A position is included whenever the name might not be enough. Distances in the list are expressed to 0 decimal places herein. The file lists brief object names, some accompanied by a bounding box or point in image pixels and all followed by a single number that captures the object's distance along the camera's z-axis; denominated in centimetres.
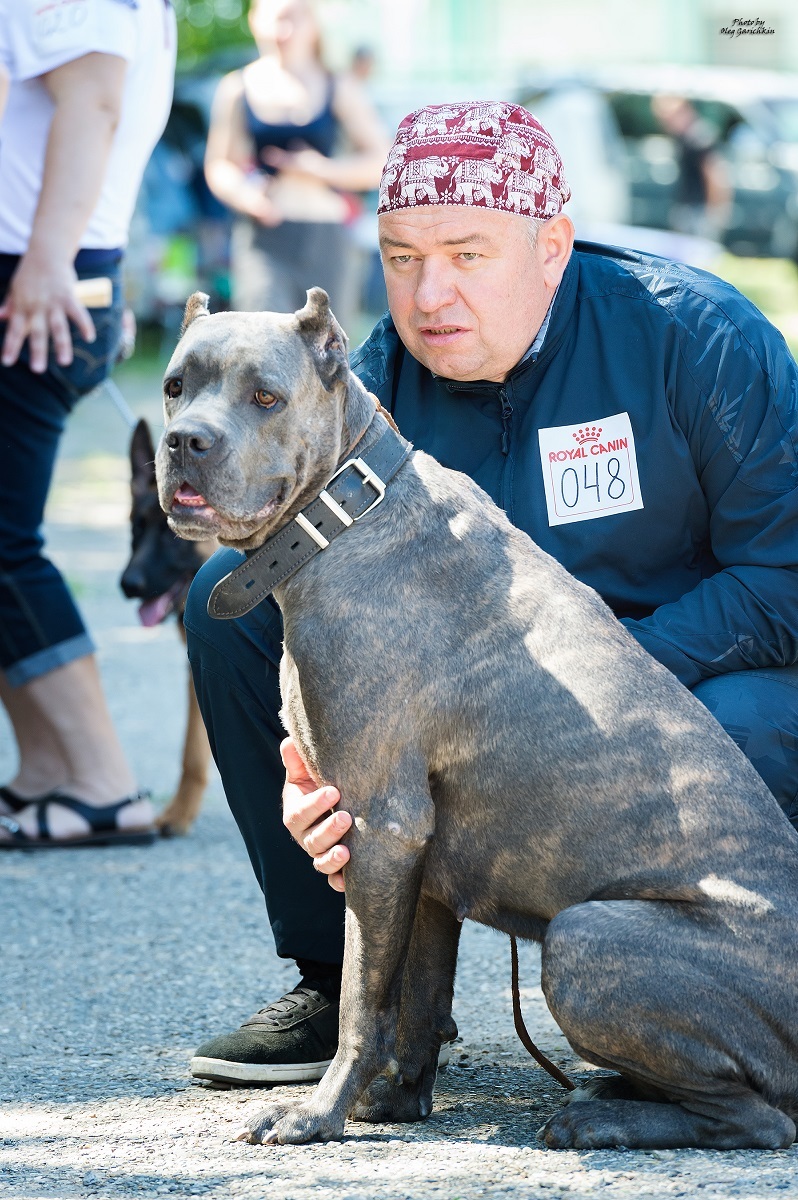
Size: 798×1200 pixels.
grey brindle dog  549
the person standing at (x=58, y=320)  895
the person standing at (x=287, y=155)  1829
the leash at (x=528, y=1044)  637
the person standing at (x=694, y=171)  3654
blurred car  3723
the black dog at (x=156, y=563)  1044
